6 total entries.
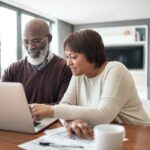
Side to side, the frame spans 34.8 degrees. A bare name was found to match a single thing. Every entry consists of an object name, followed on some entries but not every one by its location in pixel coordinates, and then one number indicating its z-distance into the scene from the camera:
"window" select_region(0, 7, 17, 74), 4.66
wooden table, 0.85
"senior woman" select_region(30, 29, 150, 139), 1.04
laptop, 0.95
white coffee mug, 0.72
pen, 0.85
